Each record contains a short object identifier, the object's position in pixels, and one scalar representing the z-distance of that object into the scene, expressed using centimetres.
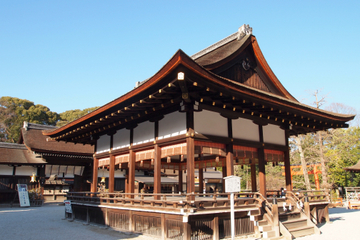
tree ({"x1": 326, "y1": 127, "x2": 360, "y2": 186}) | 2587
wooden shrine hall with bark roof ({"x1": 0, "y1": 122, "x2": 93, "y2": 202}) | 2255
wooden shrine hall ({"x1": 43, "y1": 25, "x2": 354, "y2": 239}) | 786
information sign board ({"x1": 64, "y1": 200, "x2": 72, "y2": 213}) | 1435
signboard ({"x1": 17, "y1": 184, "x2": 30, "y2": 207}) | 2146
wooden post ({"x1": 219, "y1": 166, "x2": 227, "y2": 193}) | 1355
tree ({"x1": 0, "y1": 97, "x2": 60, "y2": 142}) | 4297
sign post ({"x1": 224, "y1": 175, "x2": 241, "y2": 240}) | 675
